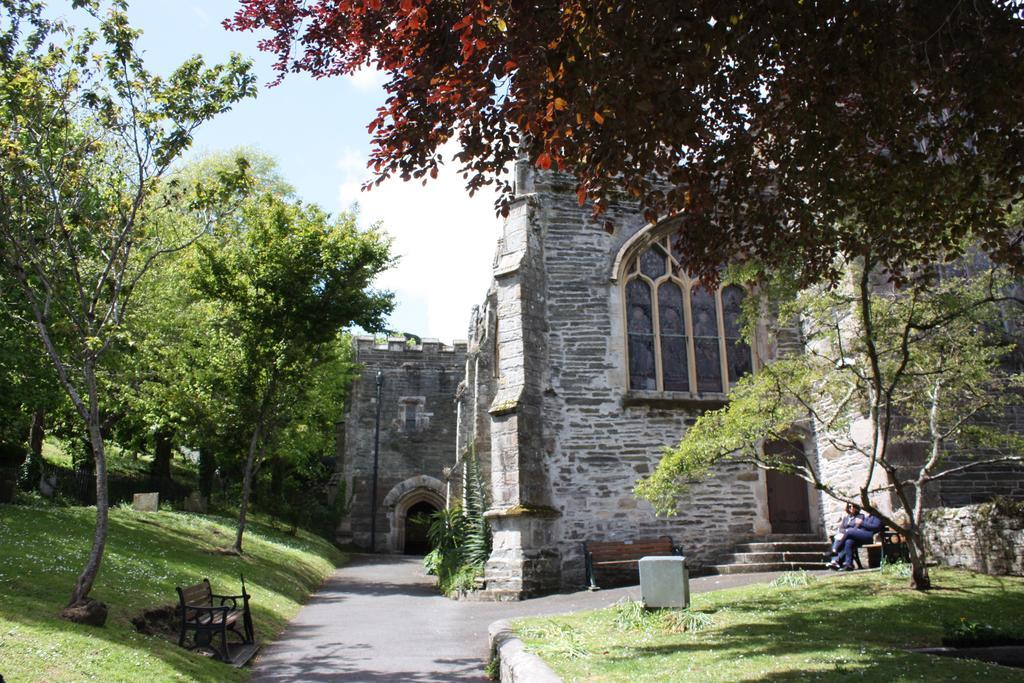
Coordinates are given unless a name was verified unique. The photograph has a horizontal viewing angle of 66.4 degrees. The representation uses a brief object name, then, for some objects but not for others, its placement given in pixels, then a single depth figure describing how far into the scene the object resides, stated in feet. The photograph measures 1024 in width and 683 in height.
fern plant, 46.96
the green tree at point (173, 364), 61.26
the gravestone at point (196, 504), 74.41
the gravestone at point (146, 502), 61.00
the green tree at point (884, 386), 33.35
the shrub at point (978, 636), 23.62
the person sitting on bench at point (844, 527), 43.70
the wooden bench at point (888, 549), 42.29
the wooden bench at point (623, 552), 45.04
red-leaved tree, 17.04
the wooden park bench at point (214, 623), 26.73
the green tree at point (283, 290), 56.08
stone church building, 45.01
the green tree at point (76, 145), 29.43
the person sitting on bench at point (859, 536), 42.83
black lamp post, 94.94
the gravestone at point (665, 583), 30.53
